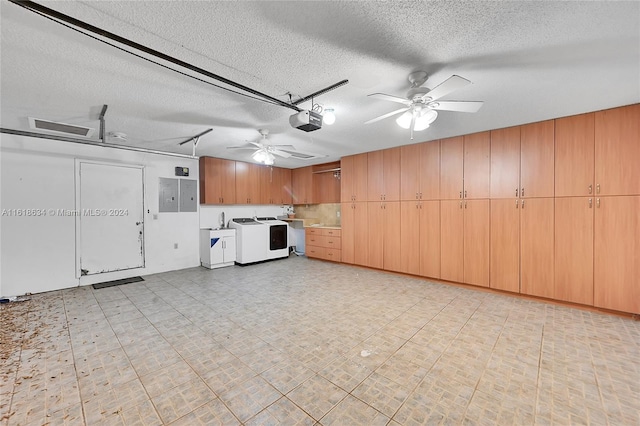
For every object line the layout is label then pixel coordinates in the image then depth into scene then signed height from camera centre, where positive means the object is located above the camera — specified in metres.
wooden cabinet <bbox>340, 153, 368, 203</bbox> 5.64 +0.77
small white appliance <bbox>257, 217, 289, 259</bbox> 6.48 -0.73
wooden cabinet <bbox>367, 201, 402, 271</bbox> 5.11 -0.53
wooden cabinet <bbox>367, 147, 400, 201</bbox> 5.11 +0.75
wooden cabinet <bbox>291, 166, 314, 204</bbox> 7.11 +0.76
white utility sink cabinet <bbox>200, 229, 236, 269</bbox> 5.62 -0.83
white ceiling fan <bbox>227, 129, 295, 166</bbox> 4.01 +1.04
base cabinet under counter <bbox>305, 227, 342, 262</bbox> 6.18 -0.84
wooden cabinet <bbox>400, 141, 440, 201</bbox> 4.57 +0.74
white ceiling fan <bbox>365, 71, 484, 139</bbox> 2.12 +0.98
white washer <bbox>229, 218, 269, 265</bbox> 5.95 -0.72
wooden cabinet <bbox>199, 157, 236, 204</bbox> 5.74 +0.73
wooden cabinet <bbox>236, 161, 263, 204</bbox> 6.29 +0.74
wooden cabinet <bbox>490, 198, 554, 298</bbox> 3.54 -0.54
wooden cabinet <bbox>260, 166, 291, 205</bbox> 6.82 +0.73
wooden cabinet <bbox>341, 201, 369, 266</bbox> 5.63 -0.51
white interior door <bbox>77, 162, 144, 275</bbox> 4.50 -0.11
